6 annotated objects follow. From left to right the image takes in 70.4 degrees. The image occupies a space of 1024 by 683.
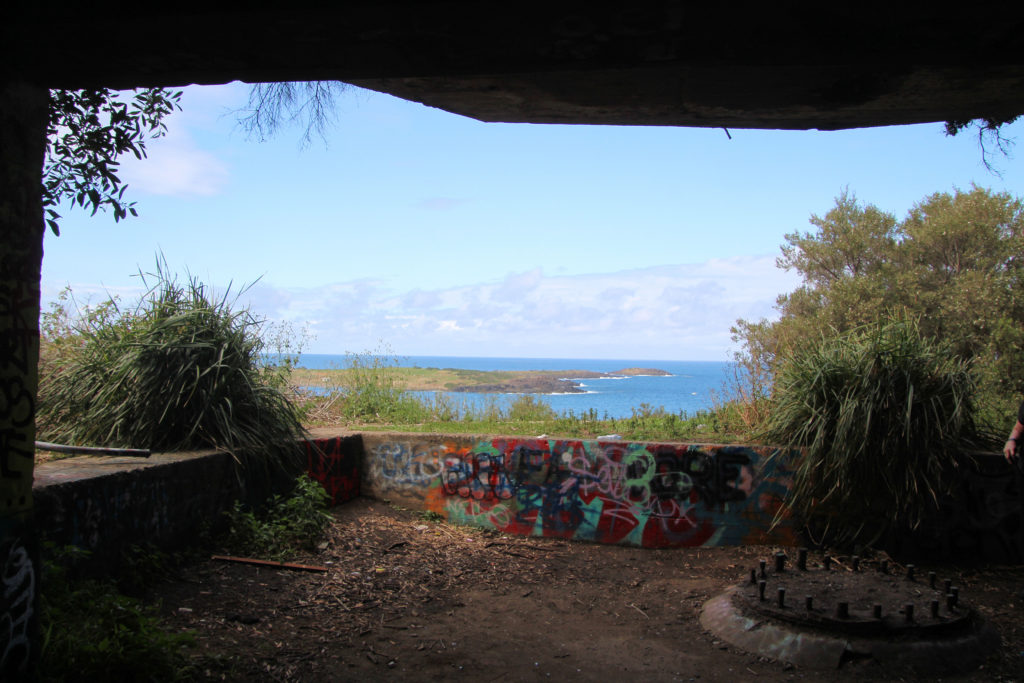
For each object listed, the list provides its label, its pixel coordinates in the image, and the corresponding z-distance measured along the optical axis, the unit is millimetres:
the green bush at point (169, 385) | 6082
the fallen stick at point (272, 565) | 5594
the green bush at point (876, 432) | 6301
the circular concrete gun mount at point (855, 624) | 4266
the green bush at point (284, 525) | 5898
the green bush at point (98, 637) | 3307
